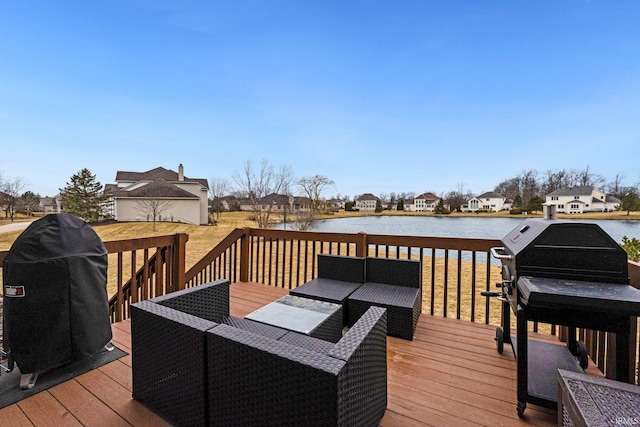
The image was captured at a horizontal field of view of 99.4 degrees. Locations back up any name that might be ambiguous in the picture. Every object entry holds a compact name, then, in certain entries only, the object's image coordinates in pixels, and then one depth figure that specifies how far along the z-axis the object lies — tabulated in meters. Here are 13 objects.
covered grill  1.68
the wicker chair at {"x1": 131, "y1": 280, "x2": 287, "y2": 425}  1.33
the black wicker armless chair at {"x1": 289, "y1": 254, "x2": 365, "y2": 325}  2.79
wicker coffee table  2.08
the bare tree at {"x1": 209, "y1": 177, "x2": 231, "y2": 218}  24.42
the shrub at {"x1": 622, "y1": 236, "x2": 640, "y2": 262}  3.56
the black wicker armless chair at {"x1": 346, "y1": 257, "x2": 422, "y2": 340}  2.45
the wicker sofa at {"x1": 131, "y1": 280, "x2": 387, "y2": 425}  1.01
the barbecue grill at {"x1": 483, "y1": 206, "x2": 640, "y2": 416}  1.29
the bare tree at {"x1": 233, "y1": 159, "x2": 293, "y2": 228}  15.33
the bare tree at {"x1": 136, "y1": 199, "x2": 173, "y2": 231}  20.73
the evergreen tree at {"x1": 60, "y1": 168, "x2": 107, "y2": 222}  17.91
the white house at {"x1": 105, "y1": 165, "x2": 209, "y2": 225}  21.00
